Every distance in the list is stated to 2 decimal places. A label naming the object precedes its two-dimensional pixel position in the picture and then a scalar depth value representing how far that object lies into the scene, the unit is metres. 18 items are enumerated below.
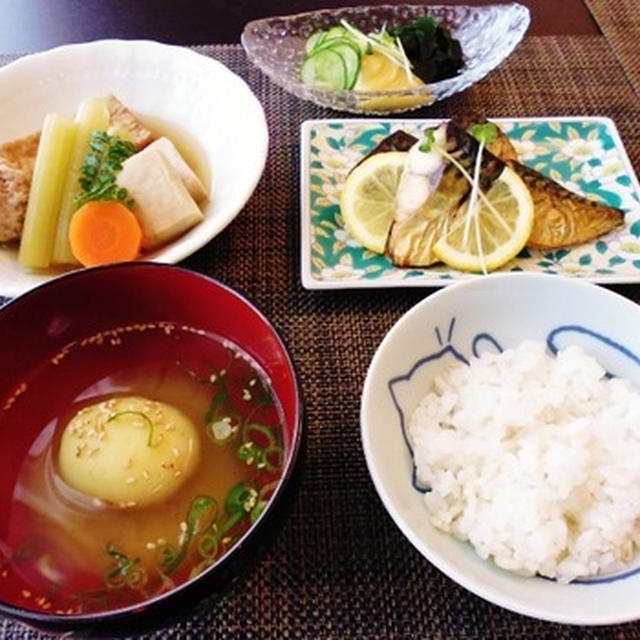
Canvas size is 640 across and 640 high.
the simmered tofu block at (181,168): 0.43
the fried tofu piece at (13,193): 0.42
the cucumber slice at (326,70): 0.51
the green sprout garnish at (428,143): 0.43
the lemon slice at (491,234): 0.42
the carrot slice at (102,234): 0.40
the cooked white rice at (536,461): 0.30
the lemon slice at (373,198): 0.43
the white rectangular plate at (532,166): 0.42
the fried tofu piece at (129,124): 0.46
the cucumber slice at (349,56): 0.51
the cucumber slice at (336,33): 0.53
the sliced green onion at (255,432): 0.31
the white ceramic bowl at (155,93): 0.45
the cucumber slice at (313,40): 0.54
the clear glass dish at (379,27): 0.50
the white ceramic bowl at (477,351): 0.29
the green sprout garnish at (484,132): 0.44
